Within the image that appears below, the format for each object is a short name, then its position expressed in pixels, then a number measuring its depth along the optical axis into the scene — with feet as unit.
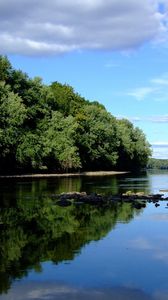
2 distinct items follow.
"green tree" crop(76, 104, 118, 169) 383.04
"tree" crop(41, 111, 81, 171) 306.76
